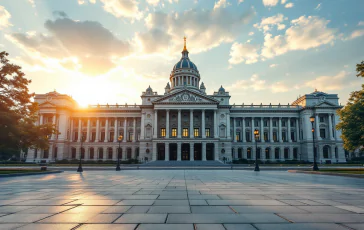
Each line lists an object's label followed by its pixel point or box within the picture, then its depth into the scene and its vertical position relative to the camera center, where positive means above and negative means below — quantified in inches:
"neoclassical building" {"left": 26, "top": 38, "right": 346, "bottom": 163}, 2637.8 +217.8
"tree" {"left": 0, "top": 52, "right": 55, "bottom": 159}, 1021.8 +148.5
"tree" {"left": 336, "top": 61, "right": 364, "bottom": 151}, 1250.6 +143.2
